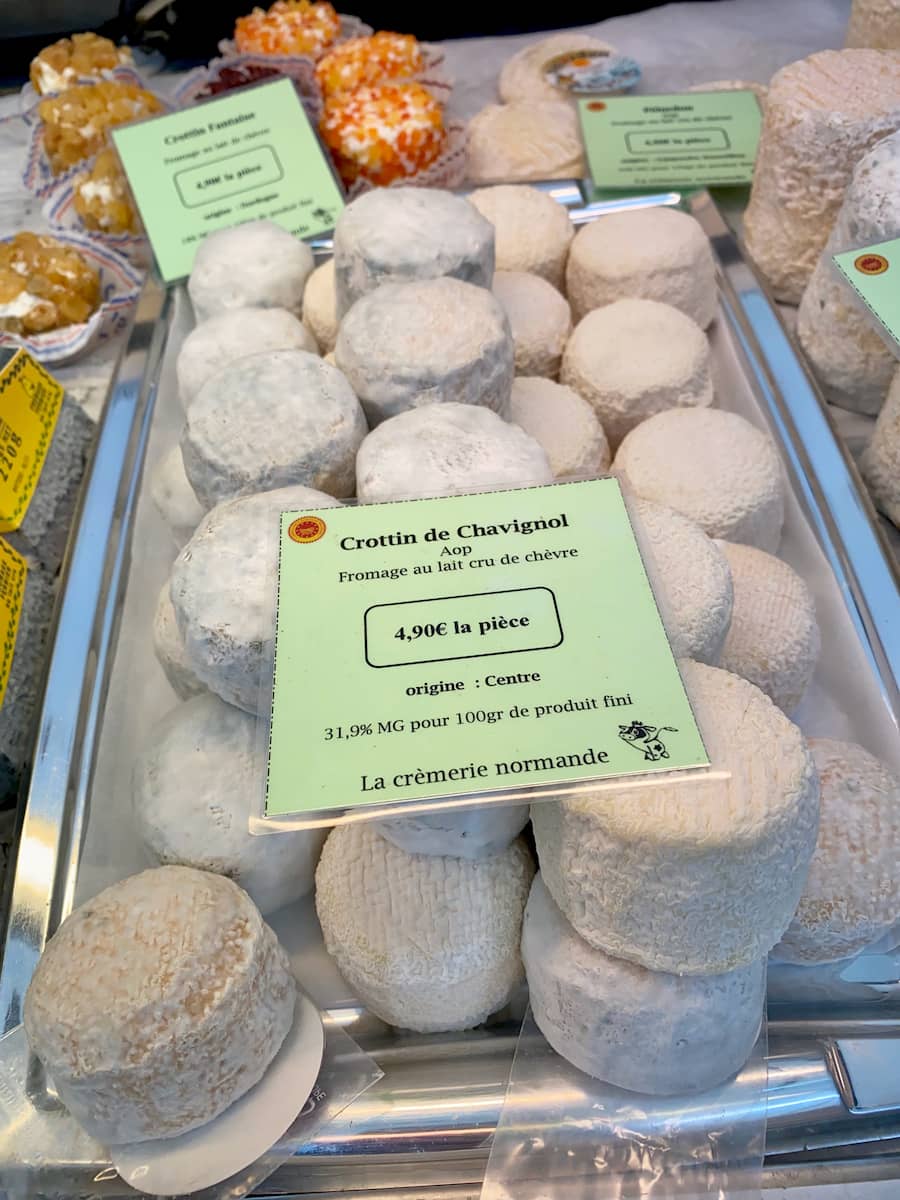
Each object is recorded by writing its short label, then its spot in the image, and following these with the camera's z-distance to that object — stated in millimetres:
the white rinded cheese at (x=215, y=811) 200
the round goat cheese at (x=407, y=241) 243
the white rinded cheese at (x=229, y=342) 278
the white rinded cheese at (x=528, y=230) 339
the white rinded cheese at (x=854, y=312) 269
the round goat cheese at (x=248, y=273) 306
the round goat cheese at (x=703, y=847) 147
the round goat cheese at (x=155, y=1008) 161
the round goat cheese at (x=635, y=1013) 170
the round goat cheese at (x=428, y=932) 190
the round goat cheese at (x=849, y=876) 191
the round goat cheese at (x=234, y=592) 178
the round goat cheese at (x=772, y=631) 225
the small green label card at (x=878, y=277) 238
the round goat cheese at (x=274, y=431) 212
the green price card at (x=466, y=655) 145
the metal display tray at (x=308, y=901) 181
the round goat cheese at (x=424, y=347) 220
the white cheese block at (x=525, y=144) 425
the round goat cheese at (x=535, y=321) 310
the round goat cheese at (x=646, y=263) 326
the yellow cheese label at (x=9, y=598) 259
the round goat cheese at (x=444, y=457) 191
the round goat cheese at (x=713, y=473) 254
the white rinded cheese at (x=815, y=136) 304
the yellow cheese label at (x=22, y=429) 285
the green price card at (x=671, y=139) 388
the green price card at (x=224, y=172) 353
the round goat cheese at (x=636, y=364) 295
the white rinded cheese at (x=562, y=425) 267
